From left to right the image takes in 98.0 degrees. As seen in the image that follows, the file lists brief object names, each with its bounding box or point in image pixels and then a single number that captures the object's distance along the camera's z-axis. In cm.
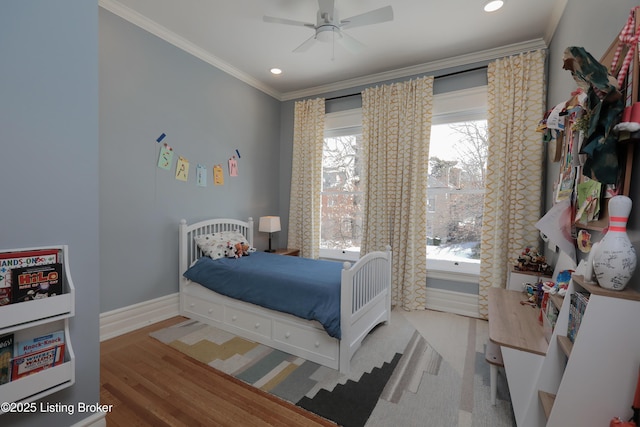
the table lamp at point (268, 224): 388
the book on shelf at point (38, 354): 117
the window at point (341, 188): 401
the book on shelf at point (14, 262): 112
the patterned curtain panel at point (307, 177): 408
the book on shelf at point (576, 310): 113
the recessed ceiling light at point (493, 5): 232
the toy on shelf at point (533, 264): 228
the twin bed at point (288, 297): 207
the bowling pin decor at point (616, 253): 101
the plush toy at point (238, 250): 311
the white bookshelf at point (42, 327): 113
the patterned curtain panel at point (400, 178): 331
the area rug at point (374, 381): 165
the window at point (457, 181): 324
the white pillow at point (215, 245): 301
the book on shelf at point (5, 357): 113
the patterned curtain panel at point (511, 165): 279
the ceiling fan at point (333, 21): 212
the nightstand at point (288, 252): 389
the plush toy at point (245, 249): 322
